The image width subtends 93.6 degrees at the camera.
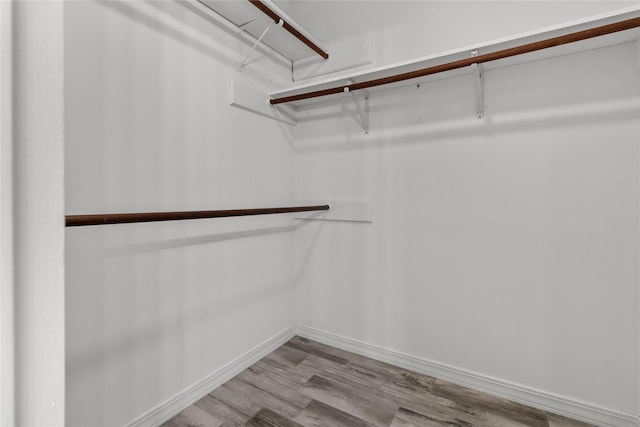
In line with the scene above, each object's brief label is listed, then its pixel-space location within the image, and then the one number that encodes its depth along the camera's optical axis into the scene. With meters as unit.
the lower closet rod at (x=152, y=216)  0.90
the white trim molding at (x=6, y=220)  0.31
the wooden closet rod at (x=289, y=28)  1.50
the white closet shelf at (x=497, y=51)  1.14
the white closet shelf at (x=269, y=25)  1.56
